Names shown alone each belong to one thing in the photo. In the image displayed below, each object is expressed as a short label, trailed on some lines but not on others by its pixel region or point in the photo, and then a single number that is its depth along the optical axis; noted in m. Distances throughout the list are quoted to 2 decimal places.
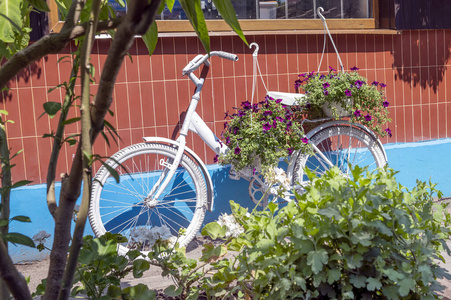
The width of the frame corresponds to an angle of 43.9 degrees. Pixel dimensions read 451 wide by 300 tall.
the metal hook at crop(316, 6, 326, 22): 4.88
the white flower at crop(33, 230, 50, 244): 2.02
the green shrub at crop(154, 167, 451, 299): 1.76
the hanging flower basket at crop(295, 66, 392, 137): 4.34
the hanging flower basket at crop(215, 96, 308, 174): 4.07
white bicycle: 4.14
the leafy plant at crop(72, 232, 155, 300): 1.93
